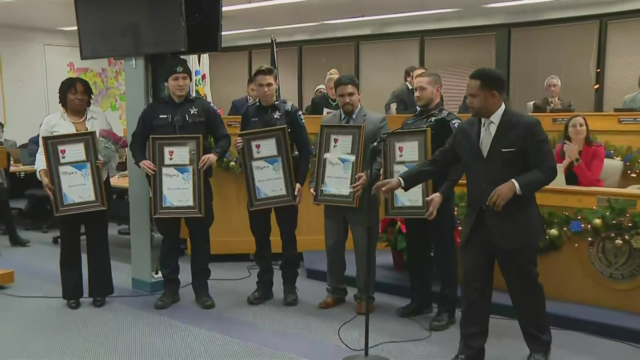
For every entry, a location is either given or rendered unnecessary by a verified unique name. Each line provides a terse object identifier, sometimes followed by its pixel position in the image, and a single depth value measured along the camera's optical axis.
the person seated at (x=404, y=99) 6.62
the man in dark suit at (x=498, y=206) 2.66
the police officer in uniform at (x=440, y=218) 3.46
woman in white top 3.92
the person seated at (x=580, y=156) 4.33
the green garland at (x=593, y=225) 3.36
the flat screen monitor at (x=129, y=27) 3.81
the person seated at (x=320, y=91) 6.83
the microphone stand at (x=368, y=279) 2.89
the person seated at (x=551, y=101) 6.30
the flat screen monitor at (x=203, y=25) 4.17
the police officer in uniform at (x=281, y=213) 3.92
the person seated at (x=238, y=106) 6.34
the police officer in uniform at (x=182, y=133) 3.81
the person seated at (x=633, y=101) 6.80
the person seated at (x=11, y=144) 8.92
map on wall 11.34
